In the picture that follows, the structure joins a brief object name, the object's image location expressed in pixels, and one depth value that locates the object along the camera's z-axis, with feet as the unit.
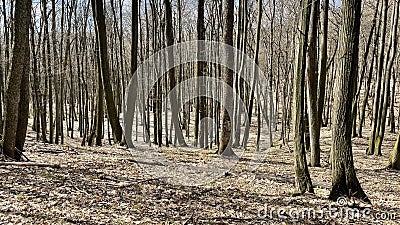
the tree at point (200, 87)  40.52
